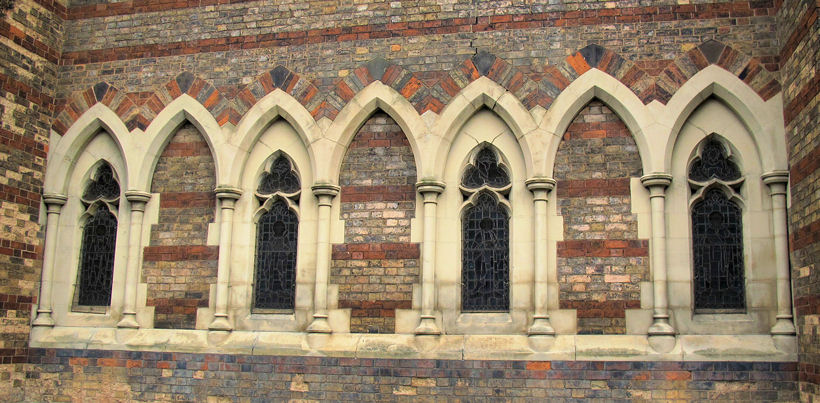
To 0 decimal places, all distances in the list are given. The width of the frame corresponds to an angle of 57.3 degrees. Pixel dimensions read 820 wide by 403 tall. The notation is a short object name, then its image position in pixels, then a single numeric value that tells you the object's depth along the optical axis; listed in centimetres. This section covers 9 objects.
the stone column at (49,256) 1042
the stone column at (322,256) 952
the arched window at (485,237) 943
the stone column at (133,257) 1015
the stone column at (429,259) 924
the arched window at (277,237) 998
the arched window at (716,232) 891
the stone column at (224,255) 980
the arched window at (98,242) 1059
